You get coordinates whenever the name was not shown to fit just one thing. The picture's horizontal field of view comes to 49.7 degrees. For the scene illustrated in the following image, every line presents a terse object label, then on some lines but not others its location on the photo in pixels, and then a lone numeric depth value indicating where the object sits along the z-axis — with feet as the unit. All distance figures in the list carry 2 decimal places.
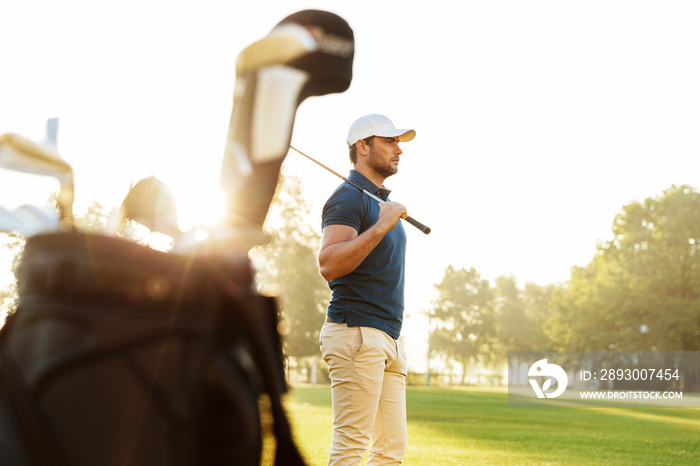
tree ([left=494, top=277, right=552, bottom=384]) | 355.77
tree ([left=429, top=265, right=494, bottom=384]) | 344.90
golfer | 13.11
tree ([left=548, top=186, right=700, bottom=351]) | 179.93
